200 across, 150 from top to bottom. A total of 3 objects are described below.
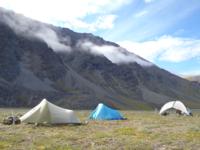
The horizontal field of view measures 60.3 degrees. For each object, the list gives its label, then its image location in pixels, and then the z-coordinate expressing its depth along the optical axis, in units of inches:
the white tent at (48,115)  552.6
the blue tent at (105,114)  768.1
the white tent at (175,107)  1052.1
